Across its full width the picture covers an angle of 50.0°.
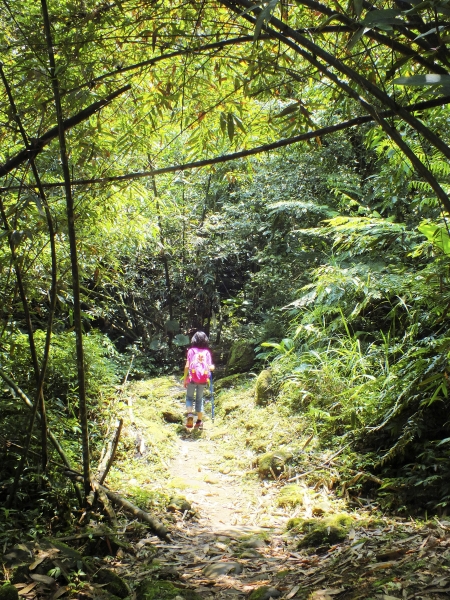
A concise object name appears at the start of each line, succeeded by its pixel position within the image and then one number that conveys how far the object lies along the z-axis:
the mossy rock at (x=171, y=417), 6.30
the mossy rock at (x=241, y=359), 8.13
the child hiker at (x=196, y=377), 6.10
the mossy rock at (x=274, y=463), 4.21
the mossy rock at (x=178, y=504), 3.53
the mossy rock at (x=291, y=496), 3.61
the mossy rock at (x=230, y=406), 6.41
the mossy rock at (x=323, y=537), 2.80
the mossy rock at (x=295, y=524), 3.15
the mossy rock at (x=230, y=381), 7.60
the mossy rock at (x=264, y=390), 5.92
